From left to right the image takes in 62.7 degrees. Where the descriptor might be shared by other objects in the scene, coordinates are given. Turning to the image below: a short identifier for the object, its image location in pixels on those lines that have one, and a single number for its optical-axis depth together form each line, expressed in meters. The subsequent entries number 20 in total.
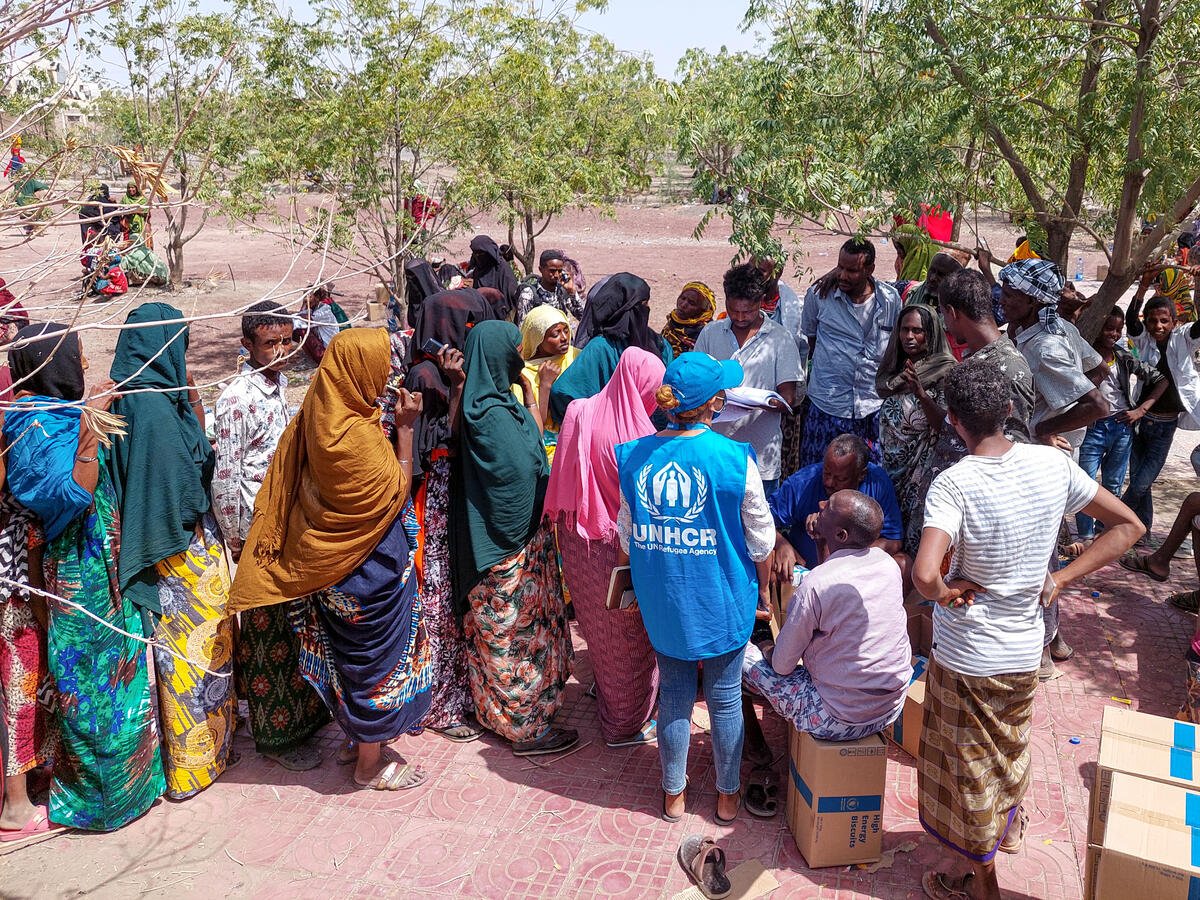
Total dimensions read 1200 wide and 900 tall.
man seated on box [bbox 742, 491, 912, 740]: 3.50
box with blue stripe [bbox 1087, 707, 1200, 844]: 3.10
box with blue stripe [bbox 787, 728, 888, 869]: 3.59
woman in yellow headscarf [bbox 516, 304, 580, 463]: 5.07
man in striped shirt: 3.21
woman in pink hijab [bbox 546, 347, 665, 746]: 4.20
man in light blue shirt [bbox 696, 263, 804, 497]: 5.11
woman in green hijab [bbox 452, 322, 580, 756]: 4.22
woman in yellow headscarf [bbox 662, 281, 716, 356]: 6.35
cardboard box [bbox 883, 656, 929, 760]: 4.26
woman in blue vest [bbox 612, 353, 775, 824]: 3.64
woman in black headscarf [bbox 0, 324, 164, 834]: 3.59
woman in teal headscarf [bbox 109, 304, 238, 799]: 3.85
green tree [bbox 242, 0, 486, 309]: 9.37
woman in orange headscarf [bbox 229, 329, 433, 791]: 3.78
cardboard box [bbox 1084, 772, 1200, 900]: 2.78
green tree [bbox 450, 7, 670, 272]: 10.34
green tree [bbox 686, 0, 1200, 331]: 4.98
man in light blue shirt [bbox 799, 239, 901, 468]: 5.36
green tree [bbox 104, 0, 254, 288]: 10.48
